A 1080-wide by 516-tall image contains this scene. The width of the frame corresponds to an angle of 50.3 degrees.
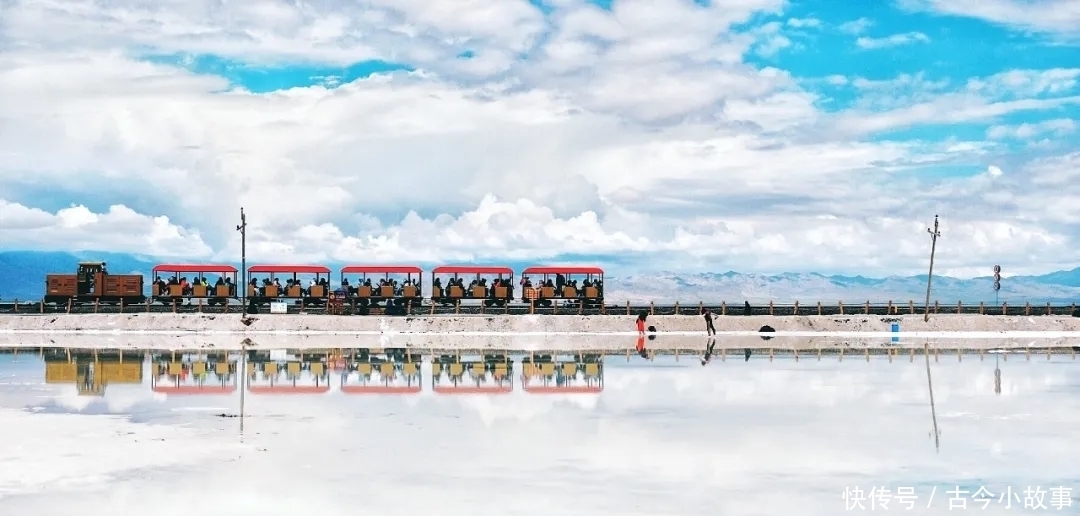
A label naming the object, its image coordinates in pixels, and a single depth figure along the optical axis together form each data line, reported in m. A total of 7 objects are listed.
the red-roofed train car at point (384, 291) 82.25
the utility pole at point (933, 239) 84.31
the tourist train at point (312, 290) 82.50
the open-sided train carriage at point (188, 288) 82.56
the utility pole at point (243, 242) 76.38
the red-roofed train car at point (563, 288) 82.75
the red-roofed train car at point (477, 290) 82.94
